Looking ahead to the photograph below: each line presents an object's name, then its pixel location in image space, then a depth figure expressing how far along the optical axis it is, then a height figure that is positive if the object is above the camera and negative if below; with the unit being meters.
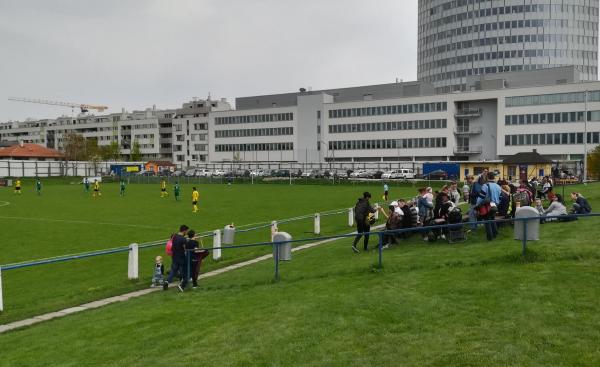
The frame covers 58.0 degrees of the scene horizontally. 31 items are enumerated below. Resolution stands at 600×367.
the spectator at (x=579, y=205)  16.45 -1.26
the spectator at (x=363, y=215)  15.58 -1.43
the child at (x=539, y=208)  18.12 -1.48
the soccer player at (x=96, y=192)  46.08 -2.26
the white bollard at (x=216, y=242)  17.30 -2.43
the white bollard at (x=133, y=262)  14.68 -2.61
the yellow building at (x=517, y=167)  42.66 -0.19
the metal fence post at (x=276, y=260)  12.43 -2.17
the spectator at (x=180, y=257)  12.92 -2.19
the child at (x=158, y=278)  13.93 -2.88
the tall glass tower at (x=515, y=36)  121.75 +29.45
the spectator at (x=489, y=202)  14.43 -1.00
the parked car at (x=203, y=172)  98.69 -1.13
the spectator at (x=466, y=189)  26.64 -1.25
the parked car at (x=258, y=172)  96.15 -1.12
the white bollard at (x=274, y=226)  19.43 -2.18
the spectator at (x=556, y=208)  15.85 -1.30
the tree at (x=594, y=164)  53.01 -0.02
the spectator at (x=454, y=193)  22.10 -1.20
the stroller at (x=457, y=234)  14.57 -1.87
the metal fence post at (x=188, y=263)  12.83 -2.29
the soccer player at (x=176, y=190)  42.38 -1.86
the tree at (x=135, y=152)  135.62 +3.67
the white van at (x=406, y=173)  78.98 -1.22
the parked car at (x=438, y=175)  72.31 -1.39
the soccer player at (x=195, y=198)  33.45 -1.98
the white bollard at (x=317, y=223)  23.52 -2.51
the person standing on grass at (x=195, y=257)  13.05 -2.22
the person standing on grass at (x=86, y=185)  53.91 -1.88
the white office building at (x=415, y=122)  78.31 +7.40
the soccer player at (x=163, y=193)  47.03 -2.48
